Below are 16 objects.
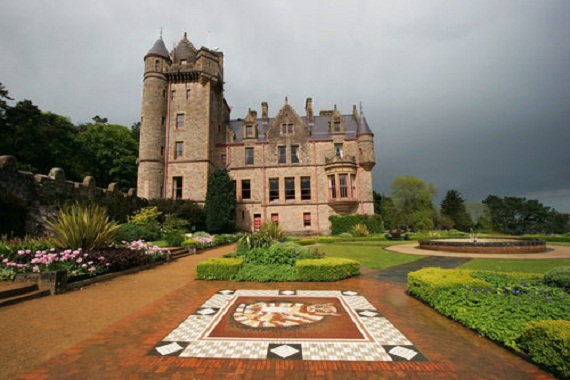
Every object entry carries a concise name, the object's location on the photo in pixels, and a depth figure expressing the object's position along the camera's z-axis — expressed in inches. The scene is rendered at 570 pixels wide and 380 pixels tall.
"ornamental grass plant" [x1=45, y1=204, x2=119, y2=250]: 390.0
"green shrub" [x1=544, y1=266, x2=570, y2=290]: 244.8
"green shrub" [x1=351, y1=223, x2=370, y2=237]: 1062.4
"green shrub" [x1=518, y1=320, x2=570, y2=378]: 128.7
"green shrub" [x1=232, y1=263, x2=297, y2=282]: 363.9
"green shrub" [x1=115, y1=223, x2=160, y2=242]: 627.1
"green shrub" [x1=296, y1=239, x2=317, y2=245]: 801.6
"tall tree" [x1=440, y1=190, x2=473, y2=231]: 2166.6
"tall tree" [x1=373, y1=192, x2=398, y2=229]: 2023.7
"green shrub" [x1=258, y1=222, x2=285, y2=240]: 652.6
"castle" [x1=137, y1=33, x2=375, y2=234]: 1174.3
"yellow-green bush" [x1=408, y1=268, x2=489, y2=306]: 246.1
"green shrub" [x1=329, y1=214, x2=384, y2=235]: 1137.4
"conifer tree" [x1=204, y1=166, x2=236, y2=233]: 1055.6
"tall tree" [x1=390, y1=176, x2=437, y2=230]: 1953.7
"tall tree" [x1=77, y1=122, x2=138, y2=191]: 1459.2
